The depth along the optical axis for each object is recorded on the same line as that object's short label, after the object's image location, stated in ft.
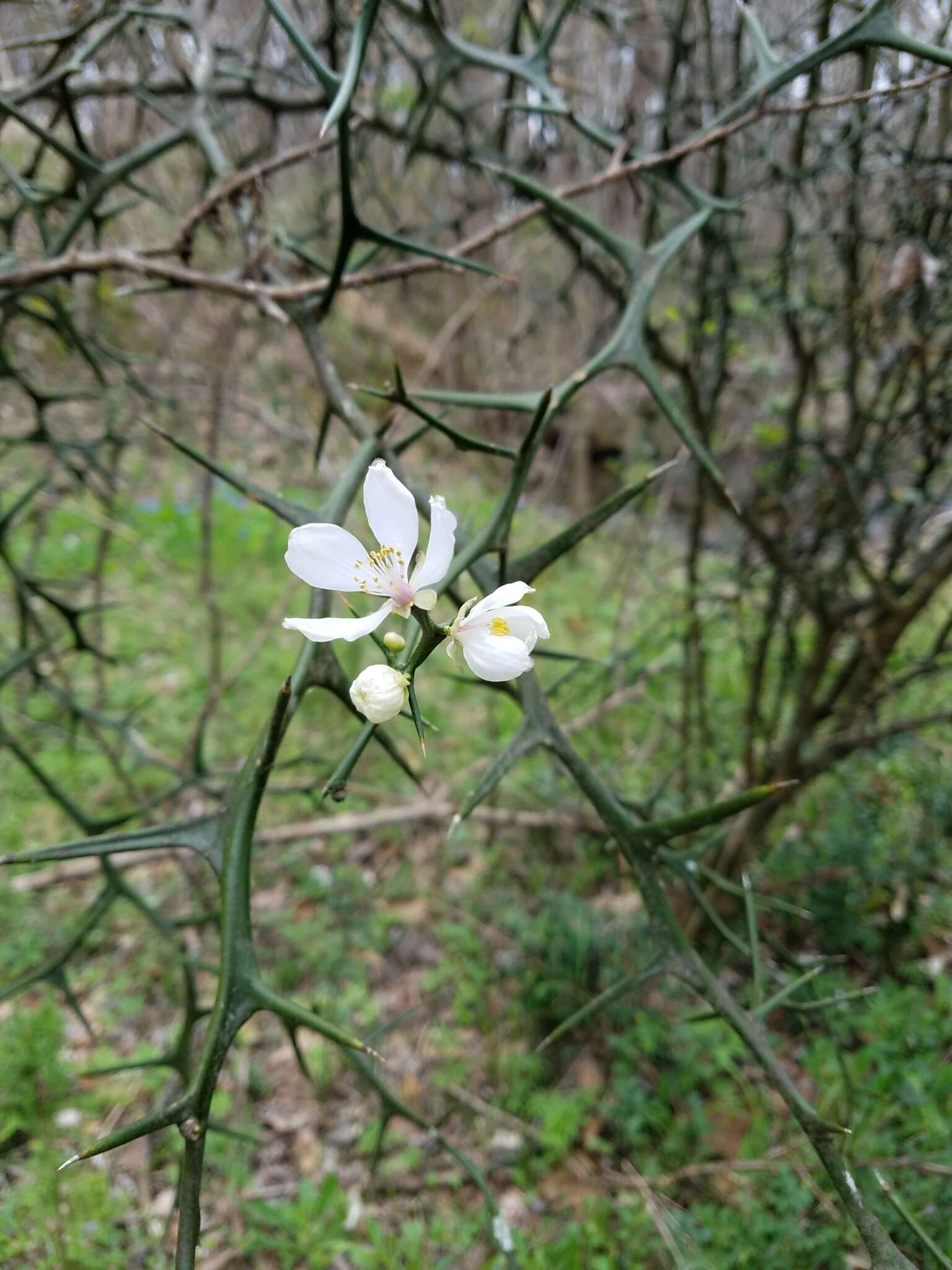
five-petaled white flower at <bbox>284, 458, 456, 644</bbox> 0.53
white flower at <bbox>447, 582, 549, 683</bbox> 0.50
